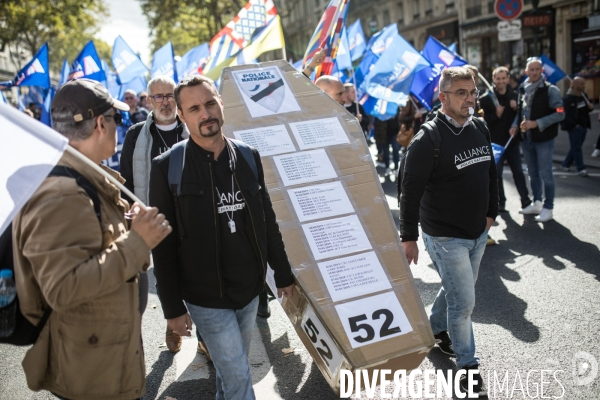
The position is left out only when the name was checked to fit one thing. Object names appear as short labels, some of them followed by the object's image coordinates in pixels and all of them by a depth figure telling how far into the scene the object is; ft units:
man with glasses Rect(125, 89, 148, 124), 32.73
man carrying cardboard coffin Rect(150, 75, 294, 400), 8.86
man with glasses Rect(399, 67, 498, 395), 11.51
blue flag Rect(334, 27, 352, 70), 38.96
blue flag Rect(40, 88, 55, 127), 46.42
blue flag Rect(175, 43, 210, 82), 44.42
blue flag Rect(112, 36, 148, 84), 45.14
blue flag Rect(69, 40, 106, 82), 38.17
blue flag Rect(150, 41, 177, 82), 43.19
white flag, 6.35
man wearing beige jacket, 6.45
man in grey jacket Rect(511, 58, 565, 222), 23.86
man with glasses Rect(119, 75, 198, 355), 14.79
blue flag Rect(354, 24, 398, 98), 34.47
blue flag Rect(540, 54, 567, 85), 32.32
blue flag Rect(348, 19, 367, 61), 48.44
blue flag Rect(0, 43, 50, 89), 42.22
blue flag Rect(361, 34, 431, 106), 30.60
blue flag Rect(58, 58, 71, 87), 49.32
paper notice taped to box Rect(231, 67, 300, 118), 13.30
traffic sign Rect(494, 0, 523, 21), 38.04
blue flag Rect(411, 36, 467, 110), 29.50
